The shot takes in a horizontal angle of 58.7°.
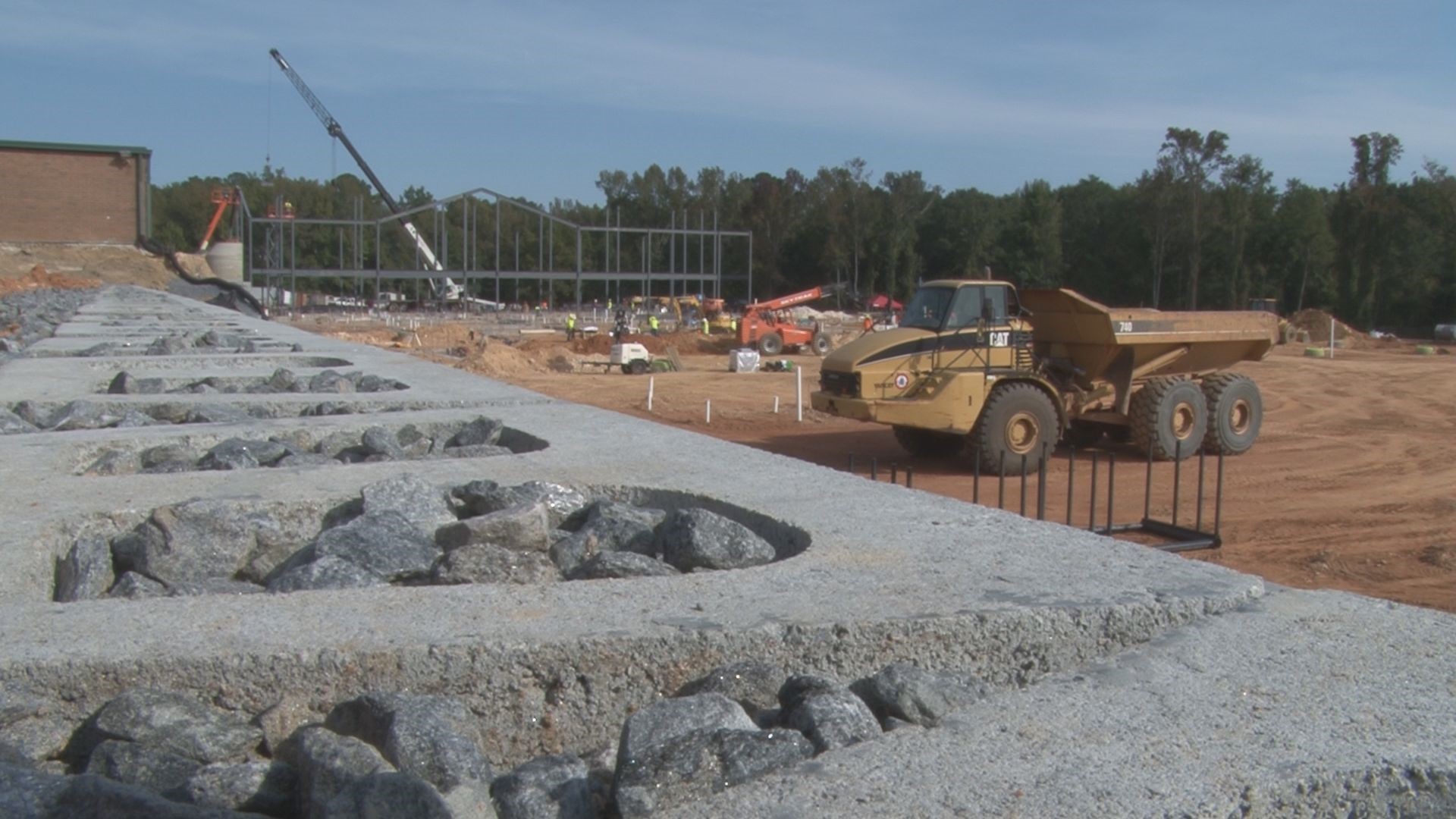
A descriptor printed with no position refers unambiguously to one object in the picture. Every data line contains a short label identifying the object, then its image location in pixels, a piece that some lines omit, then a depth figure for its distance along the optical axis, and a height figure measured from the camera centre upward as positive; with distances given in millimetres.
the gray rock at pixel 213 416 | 7590 -749
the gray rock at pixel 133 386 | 9086 -707
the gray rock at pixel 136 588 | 4031 -943
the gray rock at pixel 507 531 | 4355 -795
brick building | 52500 +3835
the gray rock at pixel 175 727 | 2646 -908
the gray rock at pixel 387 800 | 2318 -912
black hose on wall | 41781 +448
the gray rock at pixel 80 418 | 7332 -759
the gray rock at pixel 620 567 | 4078 -851
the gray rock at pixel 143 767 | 2578 -958
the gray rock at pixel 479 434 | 6992 -747
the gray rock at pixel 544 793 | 2494 -970
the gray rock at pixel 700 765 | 2395 -887
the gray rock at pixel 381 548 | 4129 -827
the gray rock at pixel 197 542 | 4320 -868
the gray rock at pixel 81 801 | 2301 -928
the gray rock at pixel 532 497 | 4957 -782
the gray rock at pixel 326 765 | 2441 -907
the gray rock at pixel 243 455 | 5960 -774
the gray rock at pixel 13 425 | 7095 -778
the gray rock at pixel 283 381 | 9523 -671
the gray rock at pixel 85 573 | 4105 -925
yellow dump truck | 14297 -783
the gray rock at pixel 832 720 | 2631 -860
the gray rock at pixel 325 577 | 3828 -853
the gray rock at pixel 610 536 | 4496 -844
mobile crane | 80688 +6215
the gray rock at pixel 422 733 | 2549 -900
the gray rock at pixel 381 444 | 6496 -762
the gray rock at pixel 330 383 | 9375 -667
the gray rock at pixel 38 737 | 2637 -936
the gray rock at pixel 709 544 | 4180 -792
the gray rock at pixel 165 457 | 6305 -823
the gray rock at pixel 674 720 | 2543 -854
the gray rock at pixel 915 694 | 2746 -843
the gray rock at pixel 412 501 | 4699 -765
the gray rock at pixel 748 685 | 2885 -860
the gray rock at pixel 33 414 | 7646 -776
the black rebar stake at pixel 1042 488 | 7691 -1095
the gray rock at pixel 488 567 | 4078 -863
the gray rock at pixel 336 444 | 6812 -800
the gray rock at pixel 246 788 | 2531 -981
